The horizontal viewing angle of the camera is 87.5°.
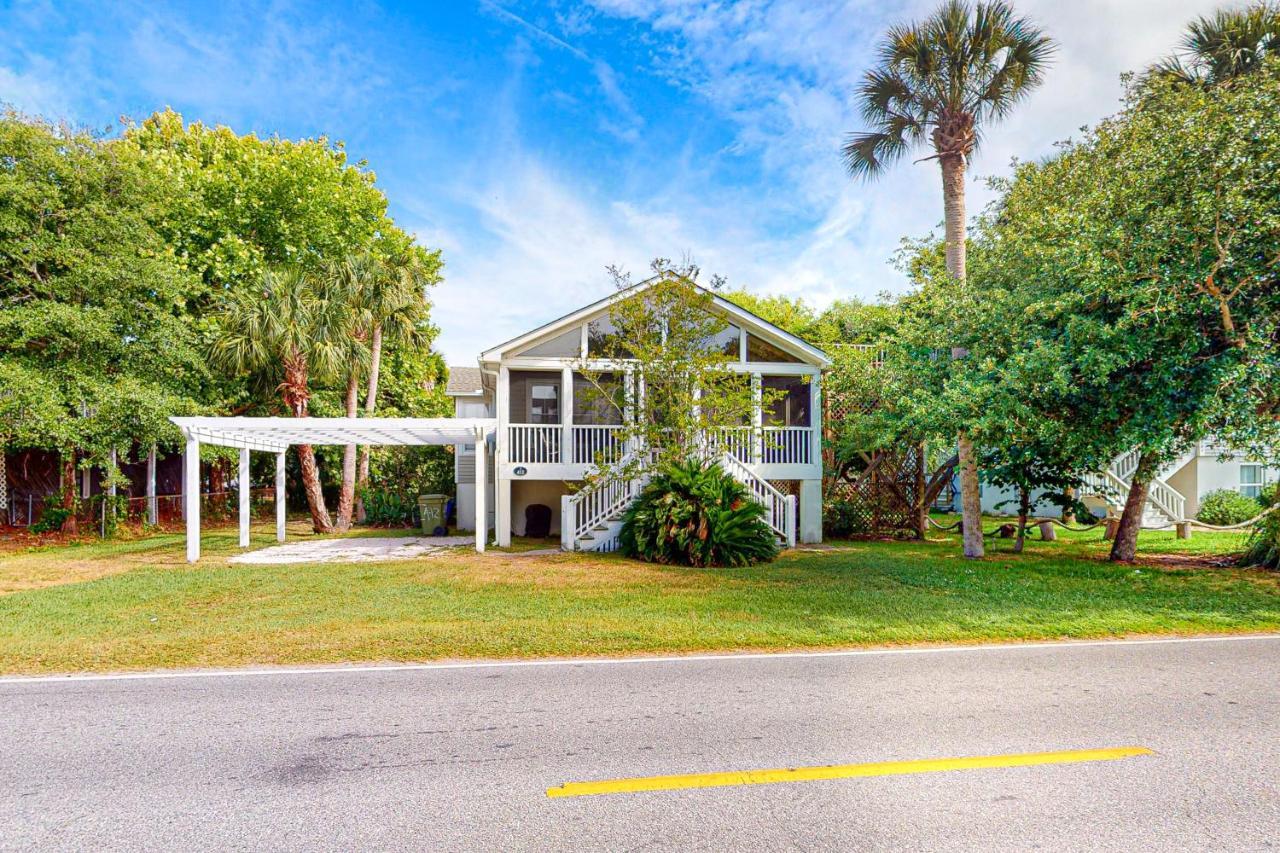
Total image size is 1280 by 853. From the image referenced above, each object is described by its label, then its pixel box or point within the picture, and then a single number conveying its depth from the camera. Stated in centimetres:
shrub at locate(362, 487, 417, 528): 2041
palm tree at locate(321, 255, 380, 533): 1767
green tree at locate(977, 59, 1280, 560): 866
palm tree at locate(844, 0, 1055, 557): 1209
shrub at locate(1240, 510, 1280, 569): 1084
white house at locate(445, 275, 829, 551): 1419
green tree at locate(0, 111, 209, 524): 1395
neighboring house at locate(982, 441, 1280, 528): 1811
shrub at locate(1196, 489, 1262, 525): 1769
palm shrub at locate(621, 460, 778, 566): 1167
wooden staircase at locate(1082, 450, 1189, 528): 1783
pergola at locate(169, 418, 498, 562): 1216
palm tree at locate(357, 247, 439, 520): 1805
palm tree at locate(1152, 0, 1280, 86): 1331
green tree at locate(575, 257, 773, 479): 1268
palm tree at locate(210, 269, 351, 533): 1655
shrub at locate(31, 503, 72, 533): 1631
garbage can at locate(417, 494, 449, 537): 1797
